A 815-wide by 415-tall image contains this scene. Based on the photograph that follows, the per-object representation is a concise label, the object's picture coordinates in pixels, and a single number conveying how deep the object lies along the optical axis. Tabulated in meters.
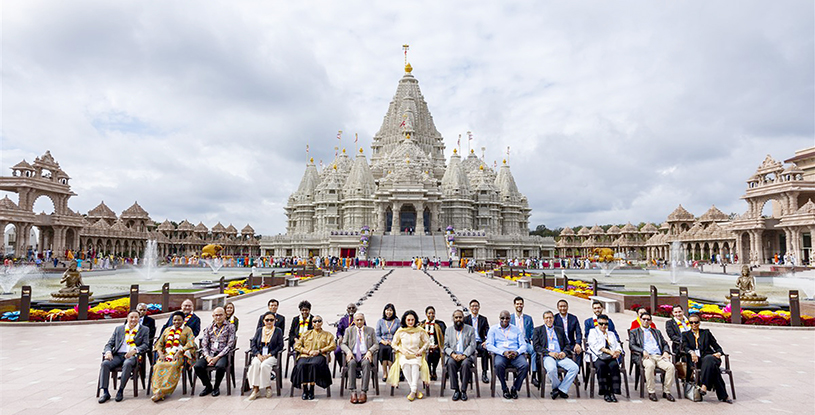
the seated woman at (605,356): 8.43
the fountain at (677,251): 74.87
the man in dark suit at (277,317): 9.39
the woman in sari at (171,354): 8.23
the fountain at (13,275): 30.71
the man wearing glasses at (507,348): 8.53
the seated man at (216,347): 8.55
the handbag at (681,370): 8.61
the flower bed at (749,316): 15.30
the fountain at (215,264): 52.19
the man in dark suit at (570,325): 9.11
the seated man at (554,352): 8.41
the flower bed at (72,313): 15.64
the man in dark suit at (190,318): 9.21
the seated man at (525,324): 9.06
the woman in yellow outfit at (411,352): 8.46
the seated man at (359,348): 8.45
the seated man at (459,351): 8.39
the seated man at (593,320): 9.14
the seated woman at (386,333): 9.05
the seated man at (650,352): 8.38
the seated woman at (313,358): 8.35
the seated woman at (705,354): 8.19
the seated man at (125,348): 8.19
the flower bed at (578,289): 23.59
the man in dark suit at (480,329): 9.27
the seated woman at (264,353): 8.38
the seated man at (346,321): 9.60
